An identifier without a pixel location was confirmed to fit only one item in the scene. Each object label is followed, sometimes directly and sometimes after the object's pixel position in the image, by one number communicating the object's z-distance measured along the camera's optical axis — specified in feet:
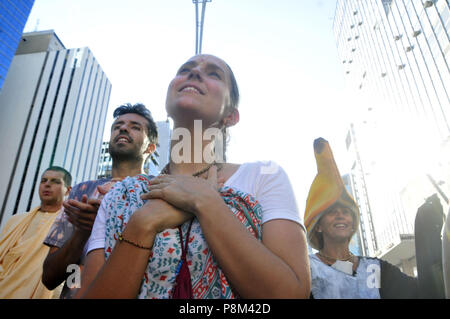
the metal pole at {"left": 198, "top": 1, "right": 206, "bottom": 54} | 20.67
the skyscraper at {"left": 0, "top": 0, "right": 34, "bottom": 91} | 175.11
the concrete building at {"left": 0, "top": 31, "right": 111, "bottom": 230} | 187.93
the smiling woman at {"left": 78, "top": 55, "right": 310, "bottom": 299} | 3.29
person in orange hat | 7.75
